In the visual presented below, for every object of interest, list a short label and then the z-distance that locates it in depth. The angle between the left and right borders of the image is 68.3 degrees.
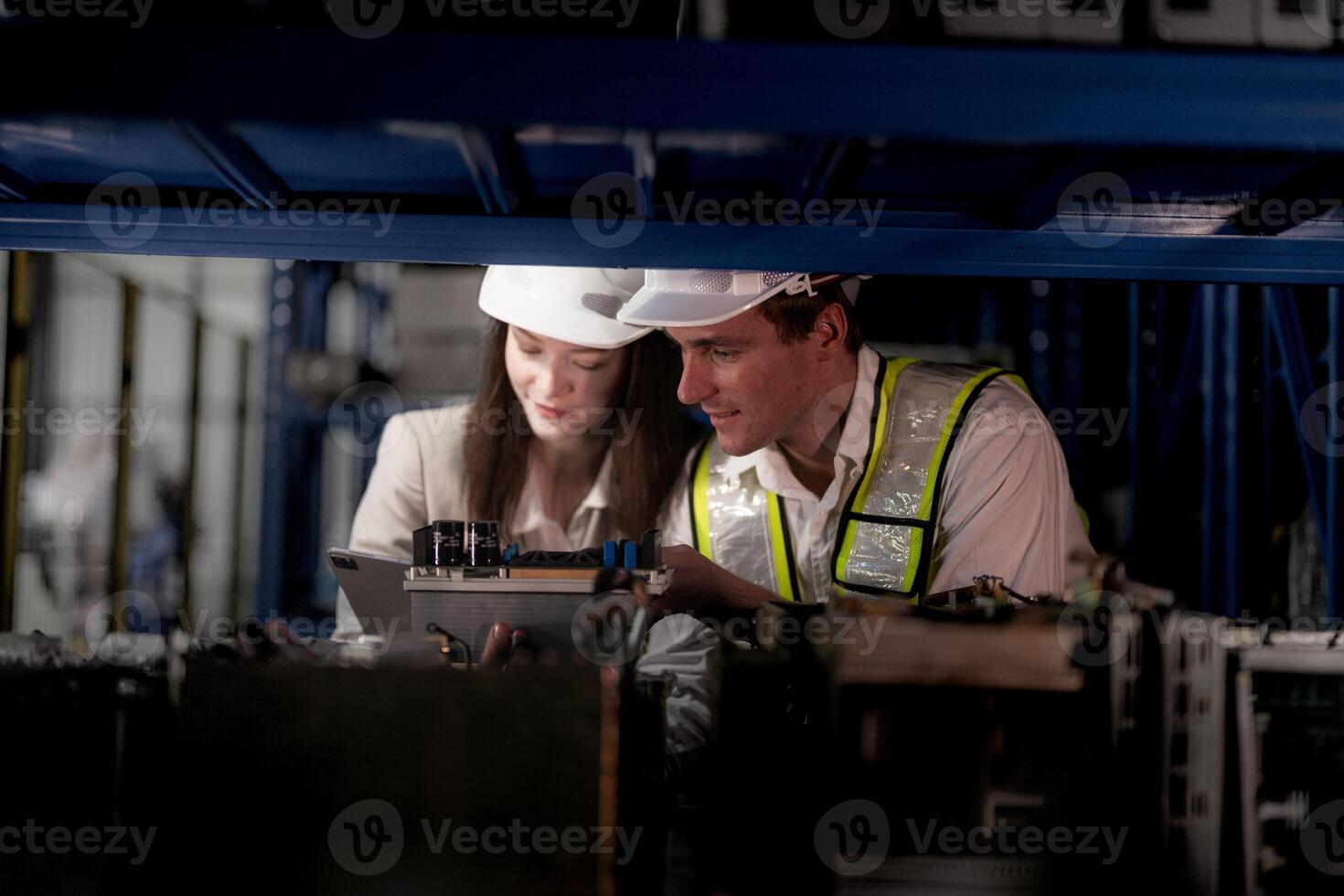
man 3.04
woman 3.50
